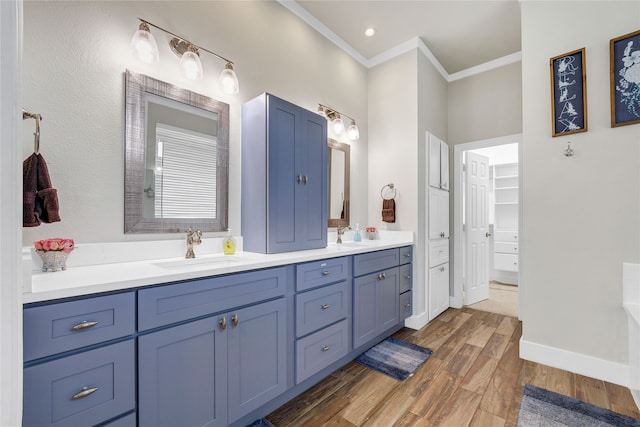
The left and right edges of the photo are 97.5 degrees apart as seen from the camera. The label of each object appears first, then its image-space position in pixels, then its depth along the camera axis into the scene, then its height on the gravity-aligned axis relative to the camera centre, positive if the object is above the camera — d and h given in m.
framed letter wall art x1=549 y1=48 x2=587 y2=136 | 2.12 +0.97
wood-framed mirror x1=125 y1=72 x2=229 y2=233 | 1.61 +0.38
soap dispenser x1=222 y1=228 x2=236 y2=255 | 1.93 -0.19
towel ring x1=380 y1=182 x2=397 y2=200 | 3.14 +0.35
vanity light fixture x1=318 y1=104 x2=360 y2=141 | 2.82 +1.01
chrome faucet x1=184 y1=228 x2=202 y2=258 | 1.74 -0.14
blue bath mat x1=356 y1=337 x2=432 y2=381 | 2.15 -1.17
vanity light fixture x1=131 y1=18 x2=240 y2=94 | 1.53 +0.97
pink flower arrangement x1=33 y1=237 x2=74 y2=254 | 1.22 -0.12
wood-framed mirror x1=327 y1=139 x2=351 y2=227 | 2.91 +0.38
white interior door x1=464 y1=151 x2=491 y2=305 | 3.72 -0.15
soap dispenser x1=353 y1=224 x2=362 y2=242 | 2.97 -0.19
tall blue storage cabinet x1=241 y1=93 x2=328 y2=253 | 1.95 +0.31
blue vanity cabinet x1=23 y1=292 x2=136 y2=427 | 0.90 -0.49
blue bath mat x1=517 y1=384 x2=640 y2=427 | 1.61 -1.18
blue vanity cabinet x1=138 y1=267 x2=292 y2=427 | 1.15 -0.62
